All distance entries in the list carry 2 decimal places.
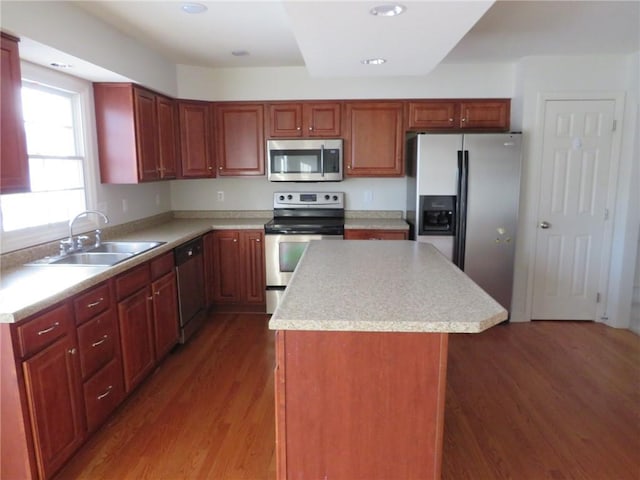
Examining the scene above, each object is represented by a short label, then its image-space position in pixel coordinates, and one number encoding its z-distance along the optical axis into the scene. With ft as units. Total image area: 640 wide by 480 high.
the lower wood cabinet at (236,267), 13.37
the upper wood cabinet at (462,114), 13.24
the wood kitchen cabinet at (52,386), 5.77
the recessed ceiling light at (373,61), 9.31
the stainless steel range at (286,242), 13.03
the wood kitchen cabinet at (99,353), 6.93
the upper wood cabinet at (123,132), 10.43
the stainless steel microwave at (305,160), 13.46
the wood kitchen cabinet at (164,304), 9.55
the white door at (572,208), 12.17
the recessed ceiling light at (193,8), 8.09
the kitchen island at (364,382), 5.00
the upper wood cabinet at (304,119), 13.50
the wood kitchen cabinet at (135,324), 8.16
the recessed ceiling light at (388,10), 6.23
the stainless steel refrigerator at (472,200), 11.89
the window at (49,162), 8.27
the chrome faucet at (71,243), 9.05
